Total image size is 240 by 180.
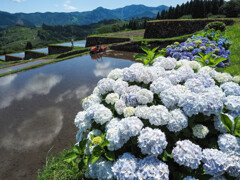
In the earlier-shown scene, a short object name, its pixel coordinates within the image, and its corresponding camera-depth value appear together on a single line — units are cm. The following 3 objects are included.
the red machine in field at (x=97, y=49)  1392
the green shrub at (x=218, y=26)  1023
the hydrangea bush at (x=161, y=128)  135
